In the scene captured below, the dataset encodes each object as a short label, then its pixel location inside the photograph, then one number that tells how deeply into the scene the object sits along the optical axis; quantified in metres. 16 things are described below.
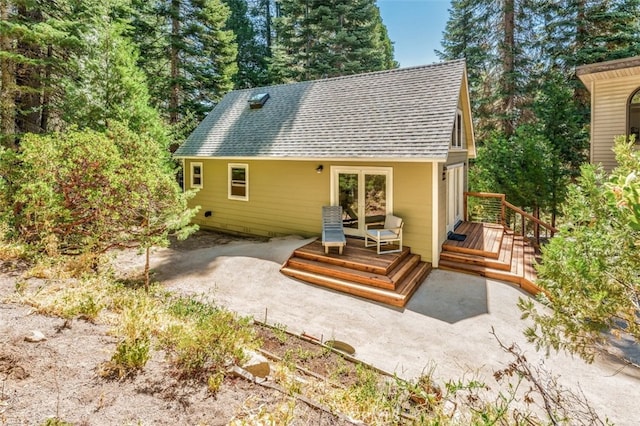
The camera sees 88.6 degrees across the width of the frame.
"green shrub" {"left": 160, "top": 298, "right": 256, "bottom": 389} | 3.42
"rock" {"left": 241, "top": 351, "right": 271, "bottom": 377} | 3.51
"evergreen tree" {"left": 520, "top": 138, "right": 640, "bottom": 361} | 2.43
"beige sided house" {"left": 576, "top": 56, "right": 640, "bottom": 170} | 8.45
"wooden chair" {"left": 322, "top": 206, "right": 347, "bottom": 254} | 8.37
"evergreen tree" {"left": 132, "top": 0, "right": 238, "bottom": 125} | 17.00
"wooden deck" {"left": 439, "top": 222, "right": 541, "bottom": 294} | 7.76
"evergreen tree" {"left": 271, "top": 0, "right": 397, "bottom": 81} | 21.23
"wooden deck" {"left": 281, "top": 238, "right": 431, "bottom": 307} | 7.02
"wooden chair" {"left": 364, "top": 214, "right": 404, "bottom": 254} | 8.19
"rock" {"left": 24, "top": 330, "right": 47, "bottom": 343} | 3.56
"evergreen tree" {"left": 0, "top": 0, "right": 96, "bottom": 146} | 10.19
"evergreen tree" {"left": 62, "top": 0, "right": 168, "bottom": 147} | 11.33
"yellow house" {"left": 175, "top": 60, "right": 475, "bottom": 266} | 8.46
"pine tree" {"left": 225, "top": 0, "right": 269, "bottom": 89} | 24.16
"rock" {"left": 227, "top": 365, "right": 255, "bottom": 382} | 3.39
